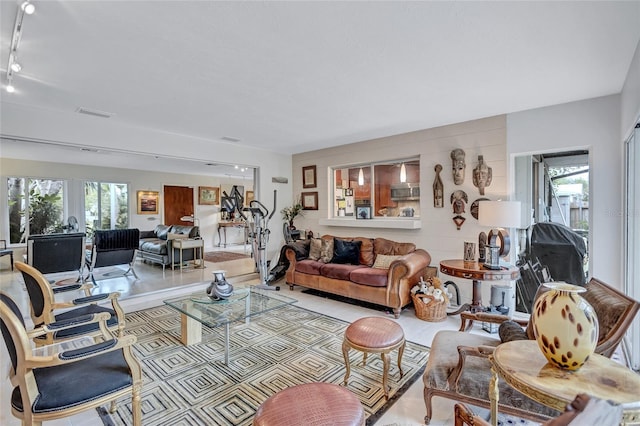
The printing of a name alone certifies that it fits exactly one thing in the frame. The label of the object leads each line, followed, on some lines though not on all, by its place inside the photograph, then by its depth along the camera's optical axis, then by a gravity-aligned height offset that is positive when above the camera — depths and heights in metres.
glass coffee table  2.75 -0.98
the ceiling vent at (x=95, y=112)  3.60 +1.21
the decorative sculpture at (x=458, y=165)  4.12 +0.60
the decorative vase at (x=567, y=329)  1.21 -0.49
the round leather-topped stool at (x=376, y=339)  2.19 -0.97
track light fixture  1.72 +1.19
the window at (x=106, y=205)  8.03 +0.18
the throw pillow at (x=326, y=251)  4.99 -0.69
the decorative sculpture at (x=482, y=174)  3.93 +0.45
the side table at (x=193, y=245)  6.34 -0.73
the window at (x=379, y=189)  4.88 +0.37
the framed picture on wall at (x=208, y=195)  10.03 +0.53
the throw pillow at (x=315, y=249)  5.11 -0.67
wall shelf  4.66 -0.22
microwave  4.83 +0.29
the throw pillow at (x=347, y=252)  4.88 -0.70
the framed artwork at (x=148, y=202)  8.78 +0.28
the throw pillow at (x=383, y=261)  4.34 -0.75
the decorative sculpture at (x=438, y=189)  4.38 +0.28
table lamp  3.23 -0.15
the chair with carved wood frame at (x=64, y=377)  1.46 -0.89
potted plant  6.32 -0.05
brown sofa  3.83 -0.90
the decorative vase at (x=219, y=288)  3.10 -0.81
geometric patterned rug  2.06 -1.36
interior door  9.35 +0.25
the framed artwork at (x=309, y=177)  6.10 +0.69
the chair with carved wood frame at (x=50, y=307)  2.27 -0.76
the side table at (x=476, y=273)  3.18 -0.69
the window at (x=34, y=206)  6.90 +0.15
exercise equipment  5.21 -0.42
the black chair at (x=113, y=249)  5.48 -0.70
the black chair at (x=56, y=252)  4.59 -0.64
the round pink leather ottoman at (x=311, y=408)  1.40 -0.97
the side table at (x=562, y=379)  1.10 -0.69
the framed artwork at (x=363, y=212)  5.36 -0.04
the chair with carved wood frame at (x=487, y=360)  1.52 -0.97
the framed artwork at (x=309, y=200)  6.08 +0.20
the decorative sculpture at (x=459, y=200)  4.17 +0.12
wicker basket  3.66 -1.21
